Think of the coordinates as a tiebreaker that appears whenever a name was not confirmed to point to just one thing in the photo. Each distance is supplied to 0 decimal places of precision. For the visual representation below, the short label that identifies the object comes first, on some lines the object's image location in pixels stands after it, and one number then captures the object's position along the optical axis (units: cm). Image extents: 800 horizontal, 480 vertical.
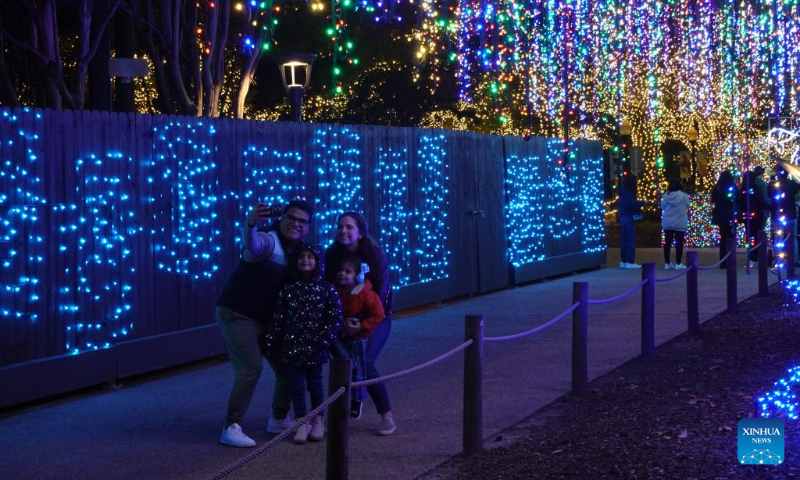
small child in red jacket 819
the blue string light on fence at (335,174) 1403
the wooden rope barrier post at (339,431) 564
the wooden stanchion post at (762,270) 1805
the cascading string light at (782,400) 868
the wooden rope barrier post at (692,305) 1350
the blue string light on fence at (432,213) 1712
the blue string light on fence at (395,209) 1593
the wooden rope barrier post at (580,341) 982
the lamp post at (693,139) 3826
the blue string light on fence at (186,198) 1120
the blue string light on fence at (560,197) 2264
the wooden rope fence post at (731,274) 1581
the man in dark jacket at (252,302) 801
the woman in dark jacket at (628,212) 2388
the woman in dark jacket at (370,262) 827
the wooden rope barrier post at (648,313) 1182
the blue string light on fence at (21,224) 938
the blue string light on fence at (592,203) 2461
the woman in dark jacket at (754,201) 2291
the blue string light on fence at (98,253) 1005
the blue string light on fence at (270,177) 1248
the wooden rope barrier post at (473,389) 769
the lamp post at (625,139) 3519
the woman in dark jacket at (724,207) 2277
